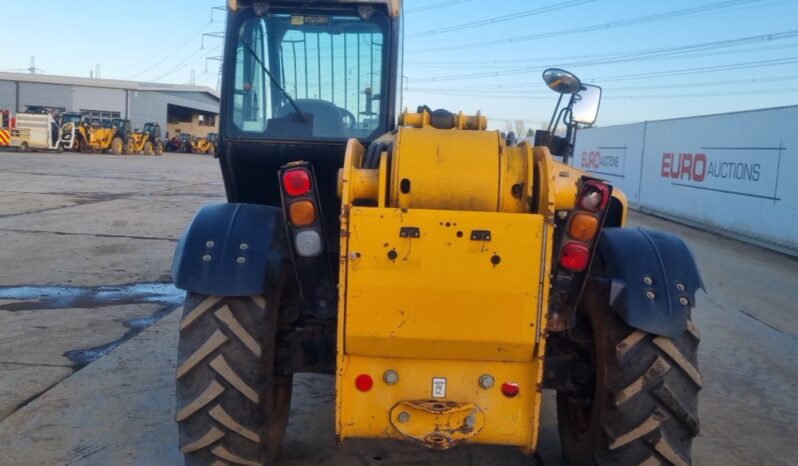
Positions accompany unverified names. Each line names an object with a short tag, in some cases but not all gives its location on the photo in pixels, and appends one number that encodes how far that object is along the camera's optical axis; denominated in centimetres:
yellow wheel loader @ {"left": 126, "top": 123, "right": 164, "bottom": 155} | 4988
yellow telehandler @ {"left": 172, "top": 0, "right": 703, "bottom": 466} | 302
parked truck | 4200
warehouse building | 5872
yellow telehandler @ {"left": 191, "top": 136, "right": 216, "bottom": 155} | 6297
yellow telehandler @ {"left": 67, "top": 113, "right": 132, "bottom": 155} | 4534
